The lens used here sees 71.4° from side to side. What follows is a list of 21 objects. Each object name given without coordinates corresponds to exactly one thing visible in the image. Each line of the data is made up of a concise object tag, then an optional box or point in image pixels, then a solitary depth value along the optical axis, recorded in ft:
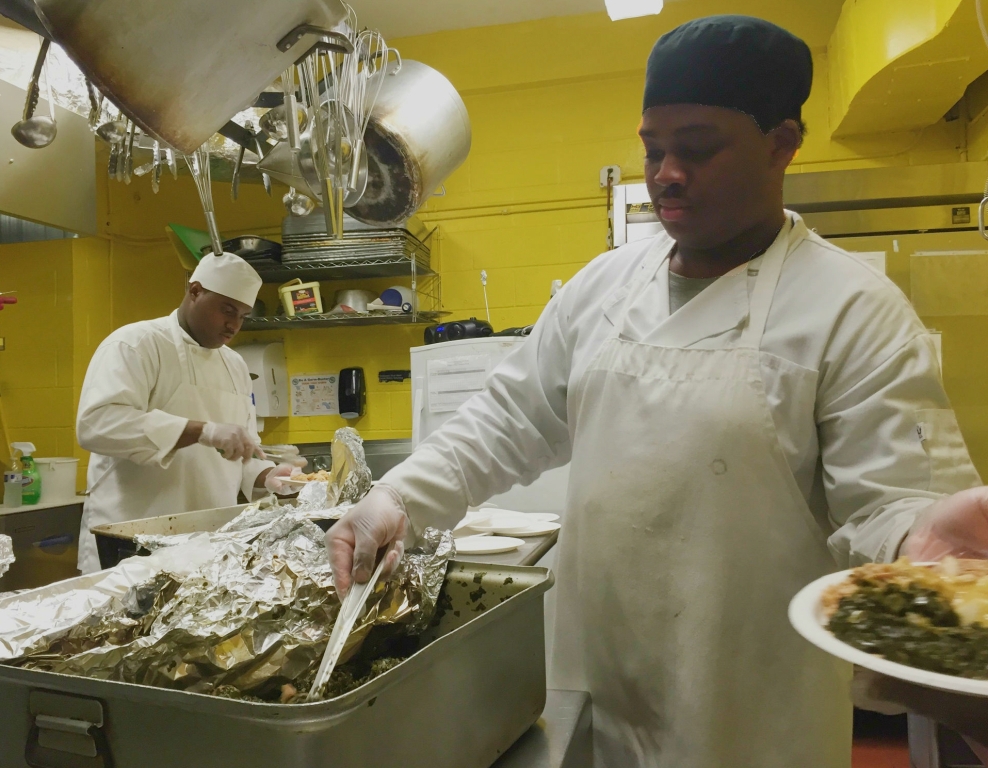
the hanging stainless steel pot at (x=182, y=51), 2.37
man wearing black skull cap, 3.01
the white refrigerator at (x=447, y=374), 9.14
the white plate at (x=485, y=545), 5.08
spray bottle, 10.37
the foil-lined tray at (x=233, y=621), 2.18
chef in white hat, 7.16
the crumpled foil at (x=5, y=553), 3.59
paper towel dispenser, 12.29
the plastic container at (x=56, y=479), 10.62
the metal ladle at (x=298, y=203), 5.76
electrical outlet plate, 11.48
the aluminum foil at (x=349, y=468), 4.71
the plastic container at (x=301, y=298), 11.46
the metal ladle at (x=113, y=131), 4.36
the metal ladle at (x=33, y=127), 3.15
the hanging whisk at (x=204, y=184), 4.06
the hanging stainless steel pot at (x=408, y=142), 5.15
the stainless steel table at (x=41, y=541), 9.82
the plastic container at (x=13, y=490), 10.25
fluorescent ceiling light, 8.18
